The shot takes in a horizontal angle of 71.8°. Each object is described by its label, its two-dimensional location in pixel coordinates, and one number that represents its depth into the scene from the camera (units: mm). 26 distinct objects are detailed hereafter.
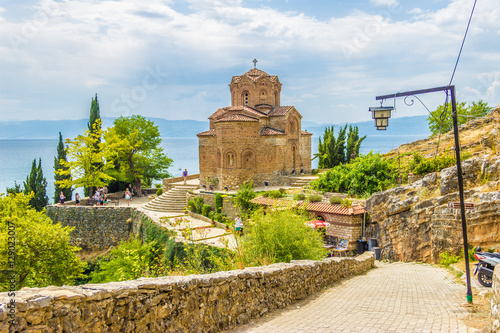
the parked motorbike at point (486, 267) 9039
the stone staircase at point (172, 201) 28078
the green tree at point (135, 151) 33531
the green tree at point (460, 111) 35375
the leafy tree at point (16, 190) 35062
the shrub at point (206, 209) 25781
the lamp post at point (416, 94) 8047
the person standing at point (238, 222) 19316
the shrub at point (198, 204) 26719
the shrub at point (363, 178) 20531
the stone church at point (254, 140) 28344
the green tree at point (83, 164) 30312
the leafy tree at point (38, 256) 14016
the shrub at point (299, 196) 20867
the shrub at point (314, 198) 20086
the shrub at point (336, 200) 18641
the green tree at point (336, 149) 40312
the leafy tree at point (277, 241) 9016
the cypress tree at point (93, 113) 36481
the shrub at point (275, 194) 22588
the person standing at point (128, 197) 30145
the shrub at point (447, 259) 12750
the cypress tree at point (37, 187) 37031
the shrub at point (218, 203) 25212
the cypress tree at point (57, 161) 38656
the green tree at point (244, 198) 22984
